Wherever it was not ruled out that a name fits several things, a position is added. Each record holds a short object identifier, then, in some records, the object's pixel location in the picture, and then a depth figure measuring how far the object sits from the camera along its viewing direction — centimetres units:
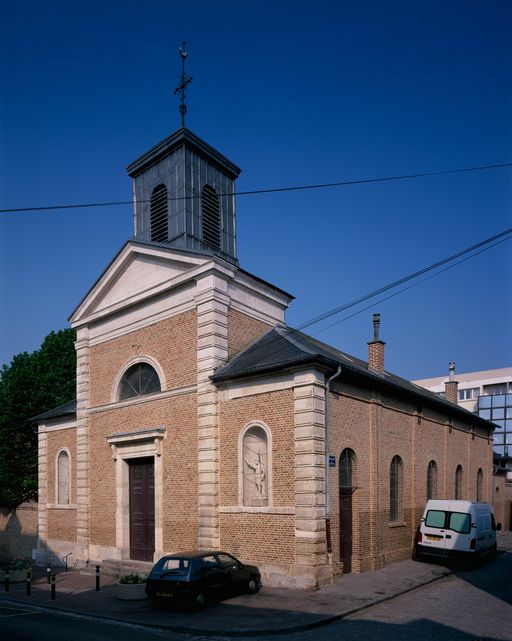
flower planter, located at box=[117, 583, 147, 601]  1509
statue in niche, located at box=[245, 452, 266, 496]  1691
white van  1916
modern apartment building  5741
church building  1619
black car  1317
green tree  3175
